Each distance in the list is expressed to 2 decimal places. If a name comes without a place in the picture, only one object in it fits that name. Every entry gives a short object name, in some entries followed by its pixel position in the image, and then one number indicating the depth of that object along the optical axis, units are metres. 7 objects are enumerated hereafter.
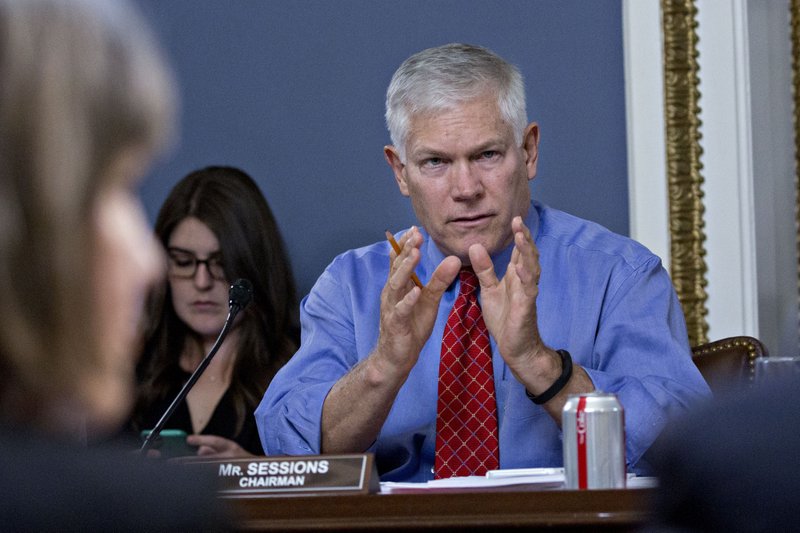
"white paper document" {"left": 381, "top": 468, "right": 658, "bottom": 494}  3.19
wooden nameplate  3.01
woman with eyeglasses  5.93
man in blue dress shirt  4.26
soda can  3.04
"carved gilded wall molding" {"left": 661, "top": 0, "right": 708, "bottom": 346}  6.02
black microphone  4.12
